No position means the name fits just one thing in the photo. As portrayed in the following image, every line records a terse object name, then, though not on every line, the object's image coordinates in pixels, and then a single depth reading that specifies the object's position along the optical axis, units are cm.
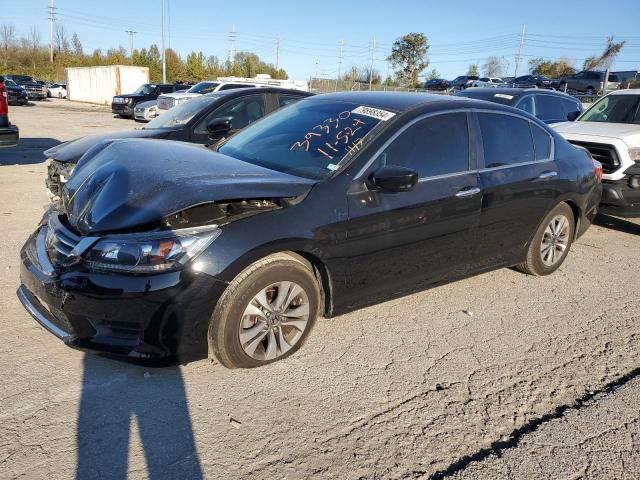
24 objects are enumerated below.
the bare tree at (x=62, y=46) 7383
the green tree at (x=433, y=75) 6141
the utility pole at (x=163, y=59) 3774
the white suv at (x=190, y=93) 1595
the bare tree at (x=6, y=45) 5766
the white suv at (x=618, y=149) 631
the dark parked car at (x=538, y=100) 891
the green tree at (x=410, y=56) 5788
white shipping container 3344
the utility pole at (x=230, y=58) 6766
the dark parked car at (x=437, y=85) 4580
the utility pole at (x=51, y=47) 6256
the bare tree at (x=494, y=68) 6981
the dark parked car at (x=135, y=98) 2278
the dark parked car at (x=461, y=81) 4417
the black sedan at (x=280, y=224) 274
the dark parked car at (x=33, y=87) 3456
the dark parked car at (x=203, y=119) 564
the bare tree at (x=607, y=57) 4484
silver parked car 1941
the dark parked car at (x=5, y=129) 810
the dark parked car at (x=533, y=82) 3855
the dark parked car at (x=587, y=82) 3534
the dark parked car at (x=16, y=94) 2836
